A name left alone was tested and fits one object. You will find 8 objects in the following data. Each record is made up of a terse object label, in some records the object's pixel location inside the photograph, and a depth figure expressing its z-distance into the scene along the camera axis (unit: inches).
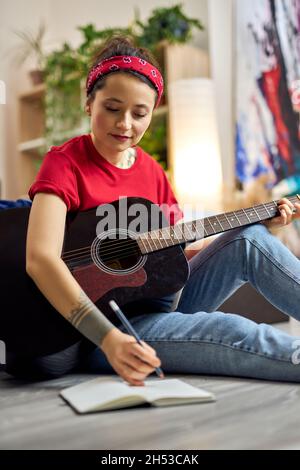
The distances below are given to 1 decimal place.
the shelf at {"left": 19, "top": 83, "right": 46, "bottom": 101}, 167.0
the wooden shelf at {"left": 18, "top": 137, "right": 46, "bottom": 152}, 167.2
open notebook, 40.9
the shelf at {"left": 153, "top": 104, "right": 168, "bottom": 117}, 136.9
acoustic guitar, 49.2
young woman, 47.1
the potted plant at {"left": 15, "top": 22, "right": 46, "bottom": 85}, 170.6
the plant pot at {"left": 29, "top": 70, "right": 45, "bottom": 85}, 169.8
